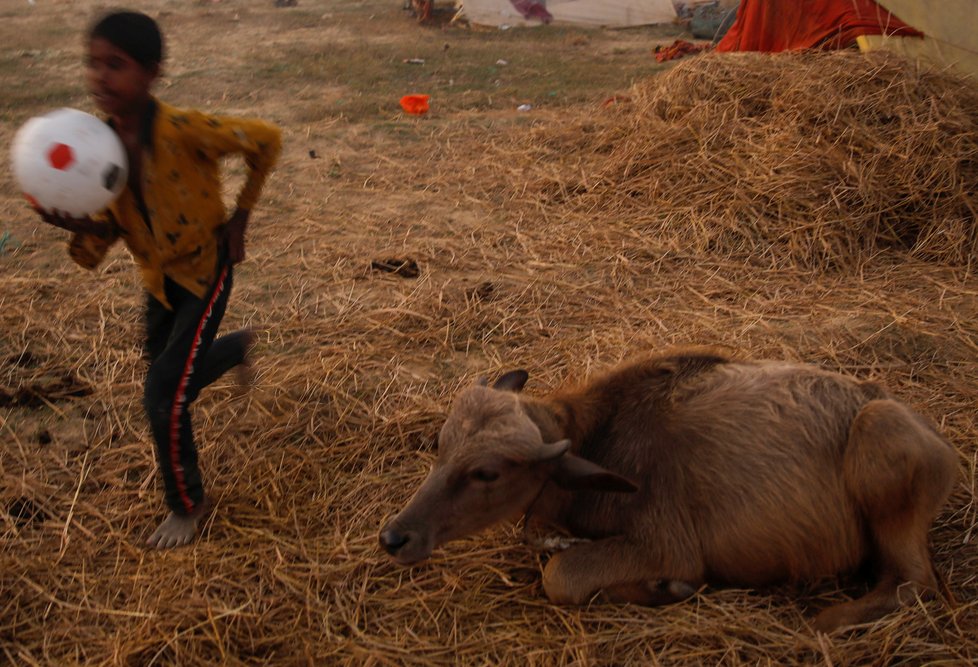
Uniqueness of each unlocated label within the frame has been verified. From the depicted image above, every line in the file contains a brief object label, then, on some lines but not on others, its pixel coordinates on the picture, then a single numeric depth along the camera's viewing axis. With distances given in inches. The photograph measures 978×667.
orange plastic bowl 407.5
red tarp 311.1
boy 127.9
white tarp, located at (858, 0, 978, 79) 288.2
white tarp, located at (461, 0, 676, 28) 630.5
